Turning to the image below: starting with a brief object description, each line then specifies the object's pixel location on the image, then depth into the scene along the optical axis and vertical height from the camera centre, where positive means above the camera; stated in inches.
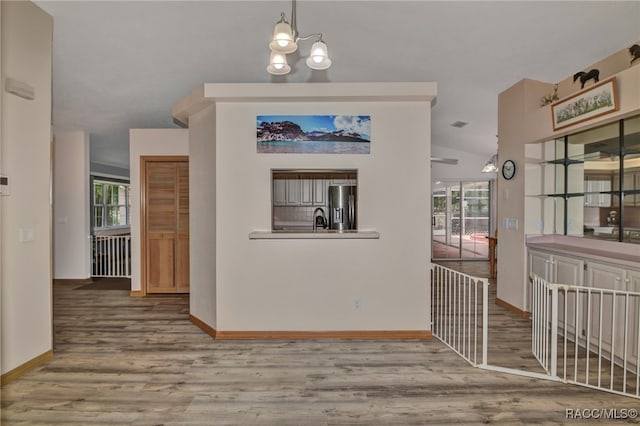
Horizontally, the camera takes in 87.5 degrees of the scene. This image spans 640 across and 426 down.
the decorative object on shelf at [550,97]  156.0 +53.5
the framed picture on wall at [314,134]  141.7 +32.0
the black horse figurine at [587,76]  133.0 +54.5
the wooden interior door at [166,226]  212.7 -10.8
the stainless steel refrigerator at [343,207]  172.2 +1.3
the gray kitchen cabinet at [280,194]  214.1 +9.9
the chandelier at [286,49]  90.9 +46.2
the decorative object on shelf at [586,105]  120.0 +41.4
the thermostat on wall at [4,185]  107.5 +7.8
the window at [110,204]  341.1 +5.6
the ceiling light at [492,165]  273.7 +36.9
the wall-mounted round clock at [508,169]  178.4 +22.0
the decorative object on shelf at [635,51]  118.6 +57.0
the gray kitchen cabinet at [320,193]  216.5 +10.7
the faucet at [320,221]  187.3 -6.7
